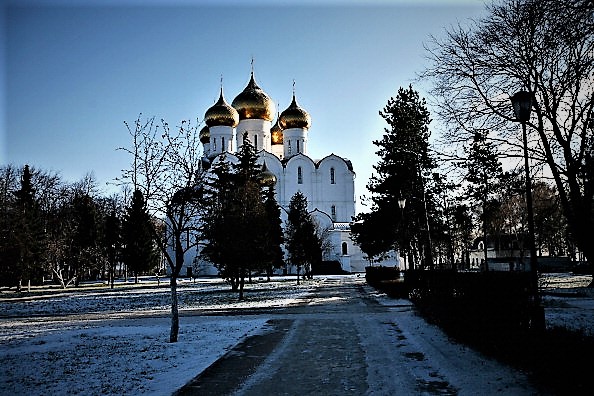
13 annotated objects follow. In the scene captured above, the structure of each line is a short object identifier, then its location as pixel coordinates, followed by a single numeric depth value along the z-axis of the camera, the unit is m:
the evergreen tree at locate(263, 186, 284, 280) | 29.28
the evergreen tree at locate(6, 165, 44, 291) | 32.78
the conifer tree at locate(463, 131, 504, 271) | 13.53
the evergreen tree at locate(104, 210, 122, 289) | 45.44
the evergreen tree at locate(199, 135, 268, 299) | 26.72
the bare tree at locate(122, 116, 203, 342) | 13.00
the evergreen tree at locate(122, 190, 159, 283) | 46.28
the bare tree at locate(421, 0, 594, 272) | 11.09
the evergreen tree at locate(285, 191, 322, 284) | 41.81
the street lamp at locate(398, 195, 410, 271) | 22.45
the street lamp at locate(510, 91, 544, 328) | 9.22
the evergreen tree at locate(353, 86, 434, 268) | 21.30
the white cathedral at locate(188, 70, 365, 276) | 64.00
